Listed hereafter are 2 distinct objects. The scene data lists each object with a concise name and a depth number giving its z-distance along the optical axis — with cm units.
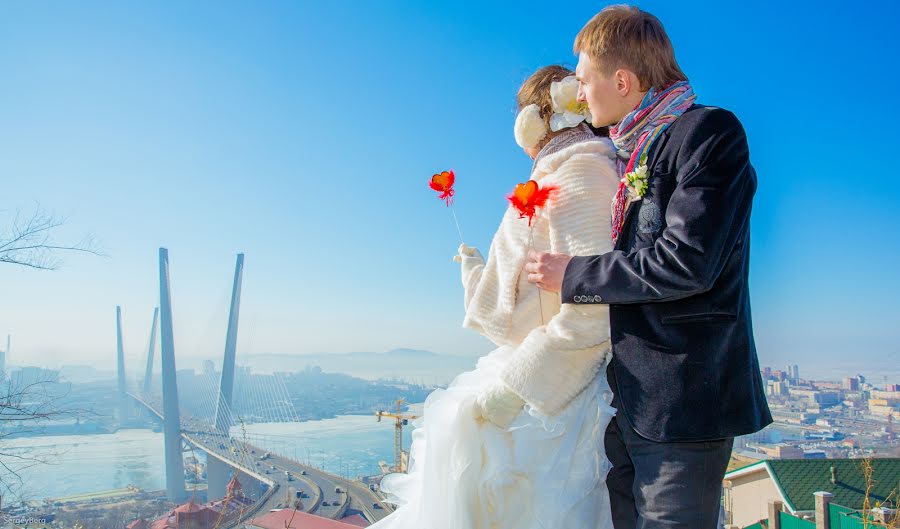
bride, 92
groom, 78
